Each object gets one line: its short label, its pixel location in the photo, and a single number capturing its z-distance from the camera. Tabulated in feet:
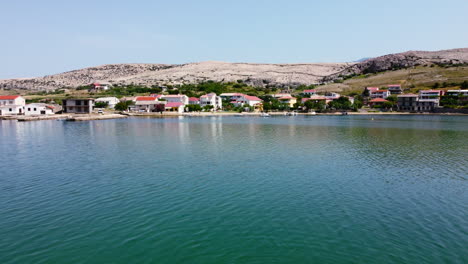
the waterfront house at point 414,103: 450.71
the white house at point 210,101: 472.03
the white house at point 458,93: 443.98
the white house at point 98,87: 601.13
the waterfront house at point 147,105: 430.61
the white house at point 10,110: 345.10
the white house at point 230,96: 515.09
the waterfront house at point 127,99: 460.26
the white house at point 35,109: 354.33
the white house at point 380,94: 526.57
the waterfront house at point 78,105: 379.76
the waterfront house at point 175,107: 434.30
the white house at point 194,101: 488.85
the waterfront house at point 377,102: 490.81
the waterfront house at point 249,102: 498.69
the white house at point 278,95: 547.00
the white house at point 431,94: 454.81
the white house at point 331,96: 526.98
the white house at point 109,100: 455.22
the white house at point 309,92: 587.27
